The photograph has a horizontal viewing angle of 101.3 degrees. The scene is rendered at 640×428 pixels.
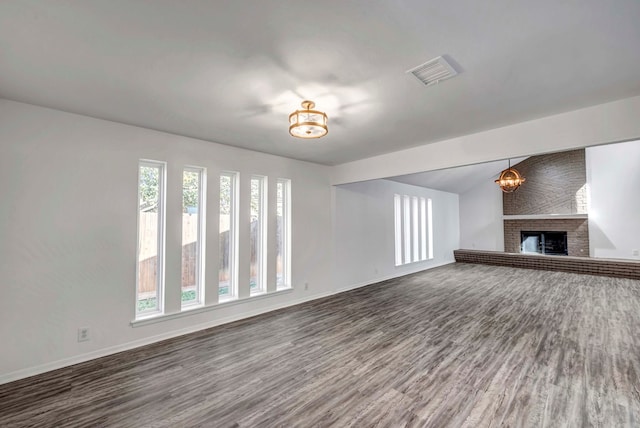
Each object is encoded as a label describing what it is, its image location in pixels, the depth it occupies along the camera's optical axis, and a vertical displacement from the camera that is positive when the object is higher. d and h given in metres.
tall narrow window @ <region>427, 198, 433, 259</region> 8.69 -0.11
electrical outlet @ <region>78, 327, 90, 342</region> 2.86 -1.20
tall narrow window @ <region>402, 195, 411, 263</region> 7.74 -0.13
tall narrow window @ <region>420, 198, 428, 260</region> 8.41 -0.25
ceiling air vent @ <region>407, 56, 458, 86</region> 1.98 +1.20
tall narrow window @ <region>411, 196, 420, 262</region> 8.09 -0.23
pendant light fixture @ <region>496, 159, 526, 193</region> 6.39 +1.02
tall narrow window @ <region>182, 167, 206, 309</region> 3.75 -0.18
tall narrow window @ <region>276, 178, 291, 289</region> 4.84 -0.26
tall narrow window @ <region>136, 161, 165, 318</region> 3.40 -0.16
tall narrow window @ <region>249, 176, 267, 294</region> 4.48 -0.23
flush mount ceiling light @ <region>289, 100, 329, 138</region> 2.37 +0.91
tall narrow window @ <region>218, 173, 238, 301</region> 4.11 -0.20
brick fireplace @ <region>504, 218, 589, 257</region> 8.07 -0.30
